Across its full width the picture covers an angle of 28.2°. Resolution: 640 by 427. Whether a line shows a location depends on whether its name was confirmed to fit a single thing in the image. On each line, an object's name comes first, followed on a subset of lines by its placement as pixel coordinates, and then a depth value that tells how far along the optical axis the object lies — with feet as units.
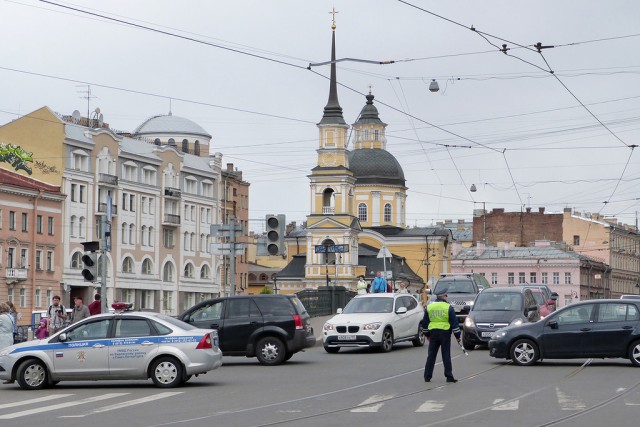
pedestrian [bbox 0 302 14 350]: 87.97
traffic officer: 75.72
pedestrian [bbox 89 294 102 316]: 98.99
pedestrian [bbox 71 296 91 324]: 95.86
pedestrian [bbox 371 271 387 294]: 142.00
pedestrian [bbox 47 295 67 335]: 96.99
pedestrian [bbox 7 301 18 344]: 91.79
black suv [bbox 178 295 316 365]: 94.53
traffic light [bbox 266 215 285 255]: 100.80
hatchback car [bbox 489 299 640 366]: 86.43
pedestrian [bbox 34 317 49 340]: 97.14
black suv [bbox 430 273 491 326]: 145.18
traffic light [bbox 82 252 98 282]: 94.38
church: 430.61
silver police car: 74.59
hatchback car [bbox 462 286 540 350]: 107.55
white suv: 108.68
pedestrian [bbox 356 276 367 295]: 156.15
